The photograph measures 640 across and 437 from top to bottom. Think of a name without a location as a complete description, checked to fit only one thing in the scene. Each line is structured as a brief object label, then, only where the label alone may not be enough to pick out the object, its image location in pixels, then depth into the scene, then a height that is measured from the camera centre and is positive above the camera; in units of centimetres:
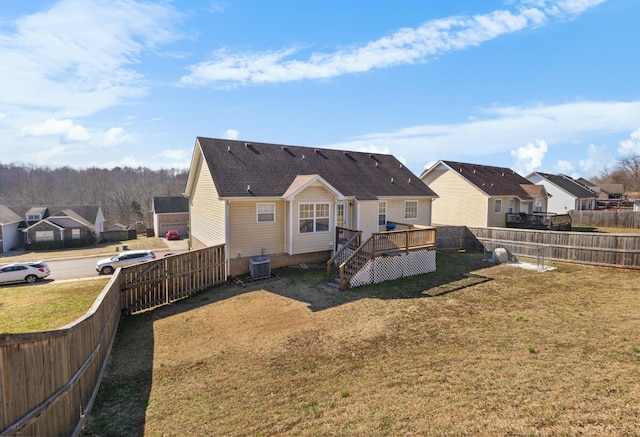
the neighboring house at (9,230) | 3566 -293
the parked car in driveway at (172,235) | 4172 -399
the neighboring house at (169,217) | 4600 -187
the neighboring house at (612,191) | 7000 +229
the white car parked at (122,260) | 2127 -376
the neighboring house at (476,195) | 2858 +61
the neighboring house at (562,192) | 4309 +130
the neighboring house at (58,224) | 3809 -248
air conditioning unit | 1520 -302
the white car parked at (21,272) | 1928 -401
